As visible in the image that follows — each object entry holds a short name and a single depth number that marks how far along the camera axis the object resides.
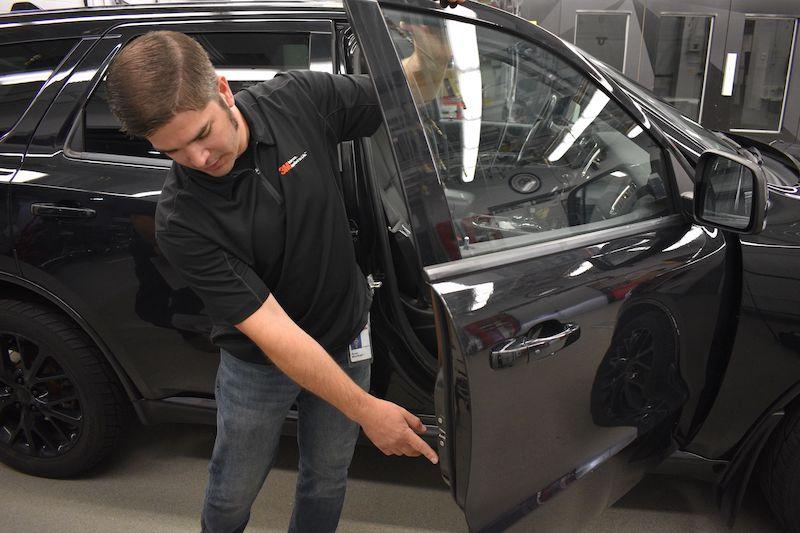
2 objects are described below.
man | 1.03
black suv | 1.15
